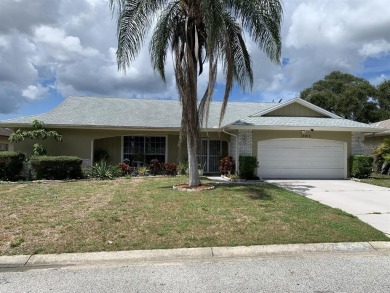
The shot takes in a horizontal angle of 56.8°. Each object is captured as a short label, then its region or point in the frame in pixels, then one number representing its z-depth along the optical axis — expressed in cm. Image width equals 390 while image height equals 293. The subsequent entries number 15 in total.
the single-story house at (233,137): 1723
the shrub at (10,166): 1528
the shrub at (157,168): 1781
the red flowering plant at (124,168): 1716
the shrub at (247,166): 1612
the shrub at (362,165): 1702
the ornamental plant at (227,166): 1761
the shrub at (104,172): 1616
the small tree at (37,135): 1658
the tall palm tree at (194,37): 1109
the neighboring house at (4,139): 3263
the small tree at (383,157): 1927
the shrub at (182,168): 1788
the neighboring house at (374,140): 2388
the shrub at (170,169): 1761
